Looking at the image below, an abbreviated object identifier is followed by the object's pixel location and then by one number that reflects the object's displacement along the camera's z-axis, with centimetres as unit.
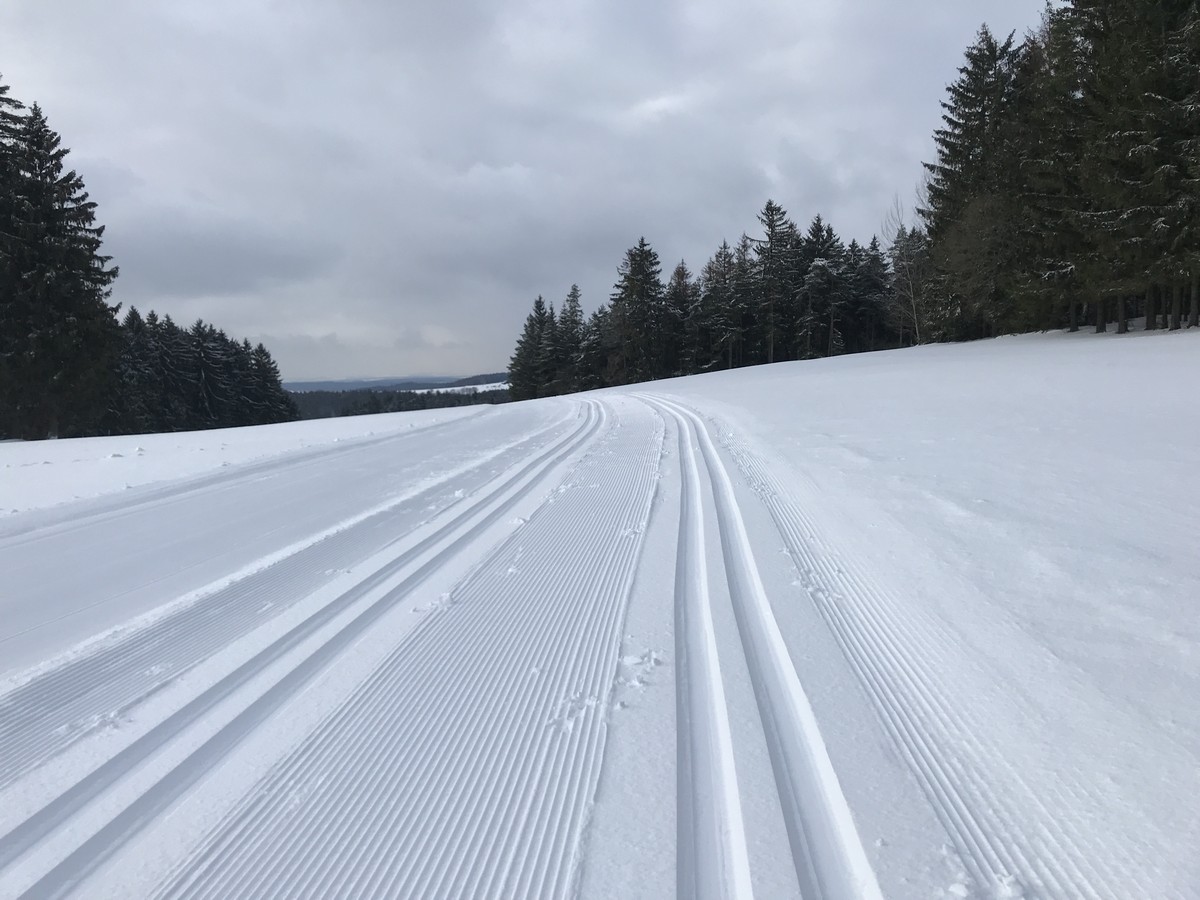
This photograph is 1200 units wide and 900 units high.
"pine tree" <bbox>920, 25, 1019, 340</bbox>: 2630
